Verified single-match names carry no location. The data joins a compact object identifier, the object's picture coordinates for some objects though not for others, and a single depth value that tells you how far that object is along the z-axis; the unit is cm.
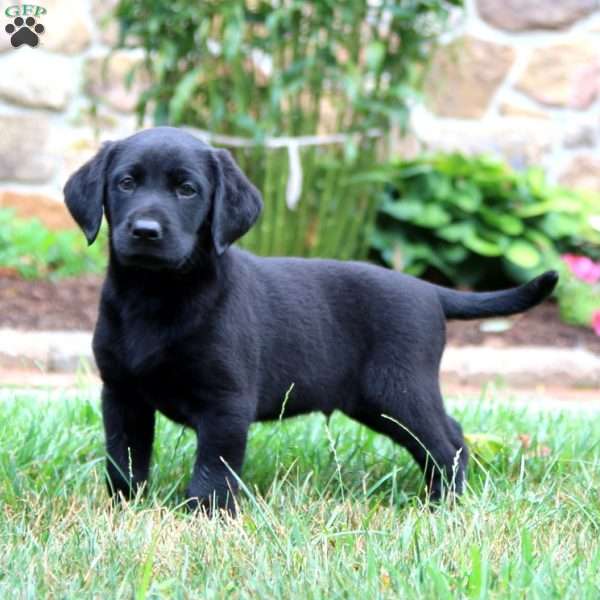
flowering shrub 637
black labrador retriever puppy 289
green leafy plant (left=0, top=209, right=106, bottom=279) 648
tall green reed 583
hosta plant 652
